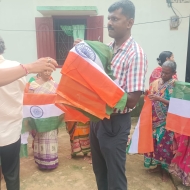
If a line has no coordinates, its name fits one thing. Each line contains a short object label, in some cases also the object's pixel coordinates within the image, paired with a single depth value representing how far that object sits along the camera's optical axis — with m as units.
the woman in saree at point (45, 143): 3.44
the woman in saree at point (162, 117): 2.99
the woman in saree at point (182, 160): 2.93
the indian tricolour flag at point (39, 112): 3.15
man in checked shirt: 1.68
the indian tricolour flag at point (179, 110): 2.79
